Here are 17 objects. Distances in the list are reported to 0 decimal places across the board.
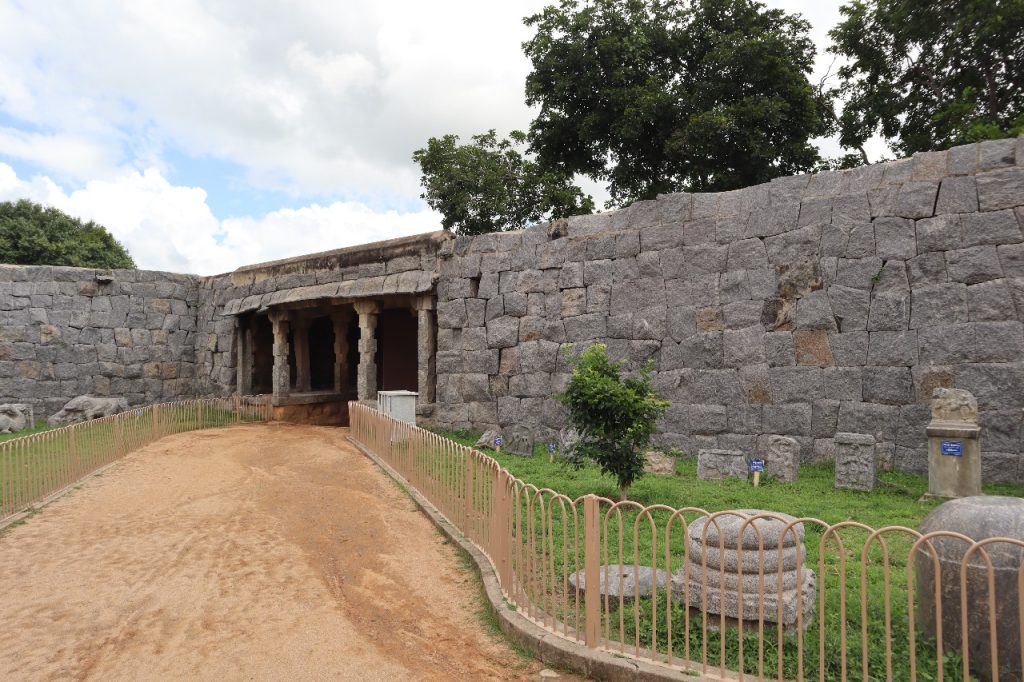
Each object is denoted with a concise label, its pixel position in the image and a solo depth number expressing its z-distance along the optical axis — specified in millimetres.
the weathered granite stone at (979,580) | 3457
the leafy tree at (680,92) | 16688
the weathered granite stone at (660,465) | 9156
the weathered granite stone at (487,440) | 11750
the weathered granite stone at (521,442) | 11117
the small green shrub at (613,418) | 7414
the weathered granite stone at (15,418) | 14856
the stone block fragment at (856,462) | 7695
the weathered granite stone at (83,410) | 15812
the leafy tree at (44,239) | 26250
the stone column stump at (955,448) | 7023
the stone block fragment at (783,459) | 8461
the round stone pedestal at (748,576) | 3973
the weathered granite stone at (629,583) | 4625
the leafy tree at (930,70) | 14188
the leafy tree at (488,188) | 19312
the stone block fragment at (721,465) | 8719
